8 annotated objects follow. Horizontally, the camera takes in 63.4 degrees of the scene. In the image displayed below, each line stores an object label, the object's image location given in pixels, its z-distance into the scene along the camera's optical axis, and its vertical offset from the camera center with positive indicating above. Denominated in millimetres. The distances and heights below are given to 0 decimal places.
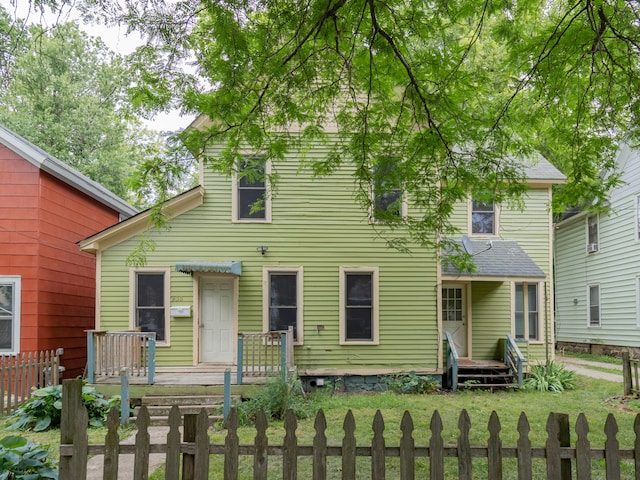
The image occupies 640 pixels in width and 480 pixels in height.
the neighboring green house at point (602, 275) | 17047 +305
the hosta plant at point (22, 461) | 4355 -1542
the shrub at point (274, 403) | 8789 -2099
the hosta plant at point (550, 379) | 12234 -2307
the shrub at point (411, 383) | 11703 -2283
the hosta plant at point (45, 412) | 8539 -2202
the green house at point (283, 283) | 11867 -29
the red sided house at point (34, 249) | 11172 +723
